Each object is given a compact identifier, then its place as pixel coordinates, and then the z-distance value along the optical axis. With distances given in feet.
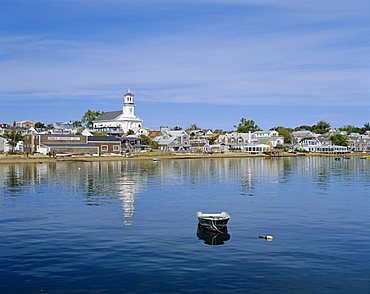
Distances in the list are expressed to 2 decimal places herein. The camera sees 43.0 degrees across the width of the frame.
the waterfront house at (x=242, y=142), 560.61
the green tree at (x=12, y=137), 441.27
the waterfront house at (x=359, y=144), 637.71
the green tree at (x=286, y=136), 637.30
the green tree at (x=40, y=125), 633.61
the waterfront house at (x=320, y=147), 587.68
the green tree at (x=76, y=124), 642.63
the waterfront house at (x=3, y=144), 444.43
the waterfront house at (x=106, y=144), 448.24
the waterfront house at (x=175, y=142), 530.27
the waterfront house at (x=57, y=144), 421.18
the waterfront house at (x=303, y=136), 634.06
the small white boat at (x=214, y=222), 82.48
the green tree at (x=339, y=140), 613.35
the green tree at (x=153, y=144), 527.27
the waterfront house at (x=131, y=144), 488.44
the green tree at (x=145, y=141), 540.27
